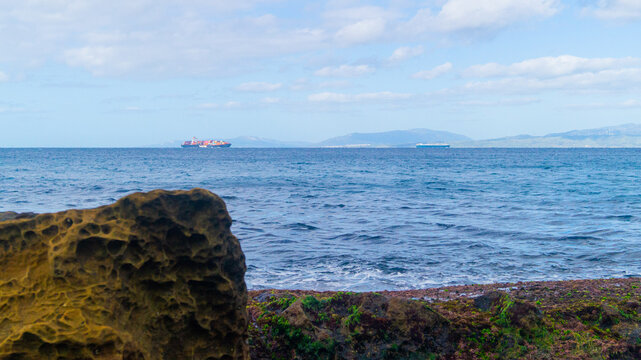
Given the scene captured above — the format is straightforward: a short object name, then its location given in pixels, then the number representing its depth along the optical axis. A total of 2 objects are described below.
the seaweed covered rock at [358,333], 5.02
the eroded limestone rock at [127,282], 3.38
